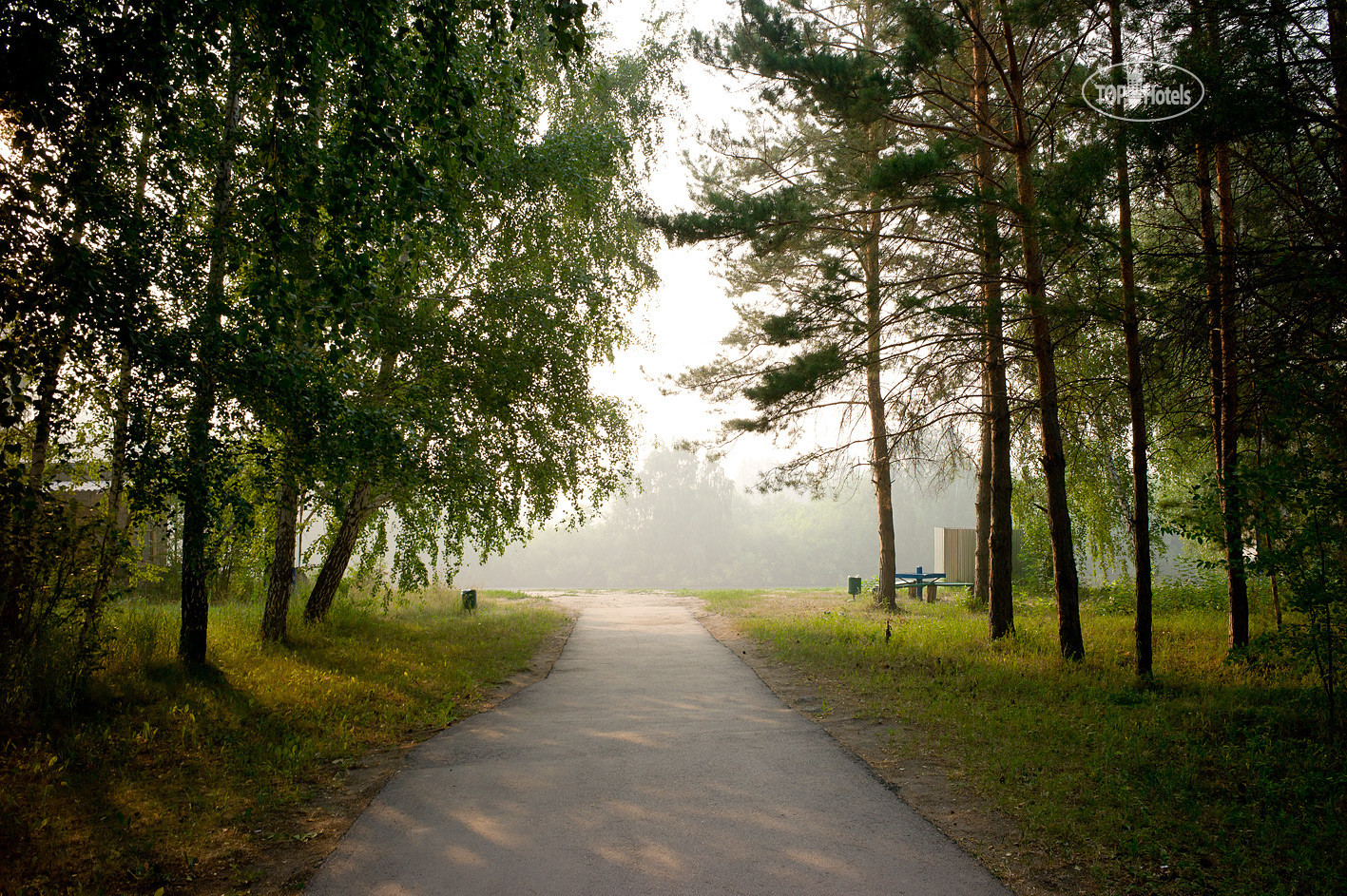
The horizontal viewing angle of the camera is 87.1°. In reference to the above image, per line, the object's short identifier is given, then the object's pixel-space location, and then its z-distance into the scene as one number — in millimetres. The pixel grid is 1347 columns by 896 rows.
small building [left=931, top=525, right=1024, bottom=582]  24750
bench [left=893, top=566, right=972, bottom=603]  19670
